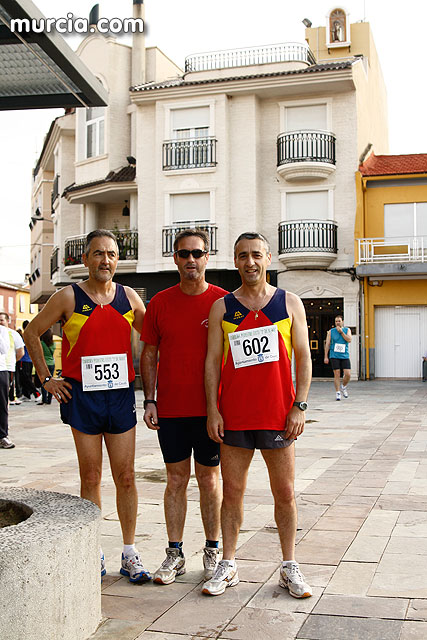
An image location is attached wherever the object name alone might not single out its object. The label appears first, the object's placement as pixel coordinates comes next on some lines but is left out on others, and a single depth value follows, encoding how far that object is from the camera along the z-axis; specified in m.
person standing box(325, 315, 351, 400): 17.12
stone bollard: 3.04
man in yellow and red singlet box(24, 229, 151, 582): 4.44
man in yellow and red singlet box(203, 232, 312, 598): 4.18
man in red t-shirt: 4.43
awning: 4.33
